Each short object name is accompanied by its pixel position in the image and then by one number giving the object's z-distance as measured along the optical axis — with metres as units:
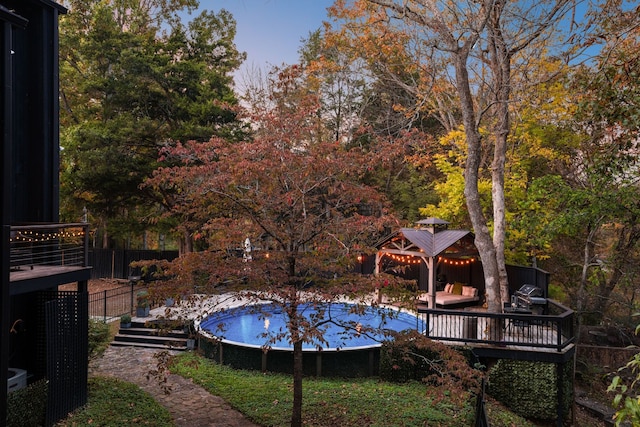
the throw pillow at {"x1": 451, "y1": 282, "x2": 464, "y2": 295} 15.62
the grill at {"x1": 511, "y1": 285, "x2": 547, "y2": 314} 10.64
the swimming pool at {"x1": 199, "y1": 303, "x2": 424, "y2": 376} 9.97
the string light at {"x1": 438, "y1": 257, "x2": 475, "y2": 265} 15.34
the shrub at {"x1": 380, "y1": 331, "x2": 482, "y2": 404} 6.09
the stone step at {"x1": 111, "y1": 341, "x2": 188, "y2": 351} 11.80
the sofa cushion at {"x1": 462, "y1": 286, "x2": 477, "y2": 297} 15.16
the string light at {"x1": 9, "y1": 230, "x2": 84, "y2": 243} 7.57
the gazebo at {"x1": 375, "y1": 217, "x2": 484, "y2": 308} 13.32
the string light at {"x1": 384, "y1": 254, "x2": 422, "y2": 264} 15.73
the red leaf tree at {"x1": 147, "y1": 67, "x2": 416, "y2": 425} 6.48
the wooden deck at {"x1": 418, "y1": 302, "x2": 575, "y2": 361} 9.25
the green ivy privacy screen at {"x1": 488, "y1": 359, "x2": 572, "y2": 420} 9.24
